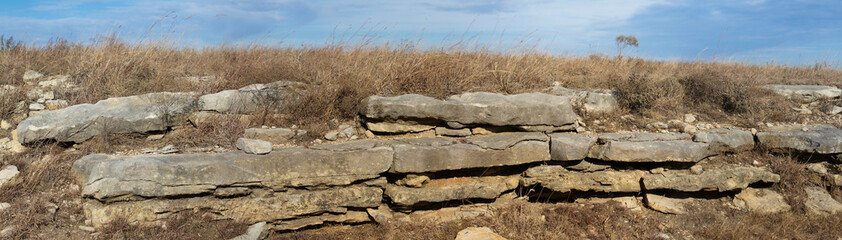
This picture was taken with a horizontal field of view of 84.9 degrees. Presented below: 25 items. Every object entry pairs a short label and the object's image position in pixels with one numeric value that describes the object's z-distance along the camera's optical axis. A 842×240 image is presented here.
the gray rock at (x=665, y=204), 5.32
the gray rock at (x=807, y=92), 7.46
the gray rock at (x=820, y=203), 5.43
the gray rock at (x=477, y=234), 4.38
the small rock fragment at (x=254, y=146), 4.54
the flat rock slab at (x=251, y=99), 5.48
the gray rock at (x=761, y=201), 5.47
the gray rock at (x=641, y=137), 5.52
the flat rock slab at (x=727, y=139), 5.75
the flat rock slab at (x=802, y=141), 5.92
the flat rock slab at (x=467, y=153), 4.84
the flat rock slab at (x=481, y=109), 5.16
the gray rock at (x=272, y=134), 5.02
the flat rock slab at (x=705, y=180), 5.41
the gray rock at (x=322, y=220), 4.61
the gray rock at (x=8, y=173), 4.32
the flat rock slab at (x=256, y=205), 4.14
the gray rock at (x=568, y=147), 5.26
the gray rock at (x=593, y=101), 6.33
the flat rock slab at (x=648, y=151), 5.34
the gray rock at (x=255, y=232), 4.19
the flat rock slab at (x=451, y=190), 4.86
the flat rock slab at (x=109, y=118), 4.79
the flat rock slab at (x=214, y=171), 4.15
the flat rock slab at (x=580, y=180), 5.30
